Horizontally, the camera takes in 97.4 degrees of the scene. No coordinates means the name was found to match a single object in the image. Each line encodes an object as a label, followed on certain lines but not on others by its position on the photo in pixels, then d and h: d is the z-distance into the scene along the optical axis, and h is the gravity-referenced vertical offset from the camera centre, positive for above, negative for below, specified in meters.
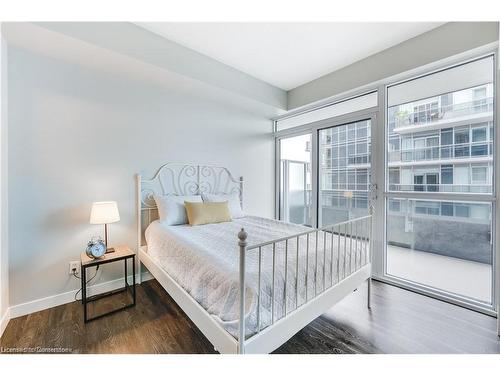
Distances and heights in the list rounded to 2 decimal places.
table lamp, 2.05 -0.26
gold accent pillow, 2.49 -0.32
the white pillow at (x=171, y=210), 2.50 -0.29
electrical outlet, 2.18 -0.82
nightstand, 1.87 -0.68
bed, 1.14 -0.61
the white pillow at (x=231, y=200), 2.92 -0.20
